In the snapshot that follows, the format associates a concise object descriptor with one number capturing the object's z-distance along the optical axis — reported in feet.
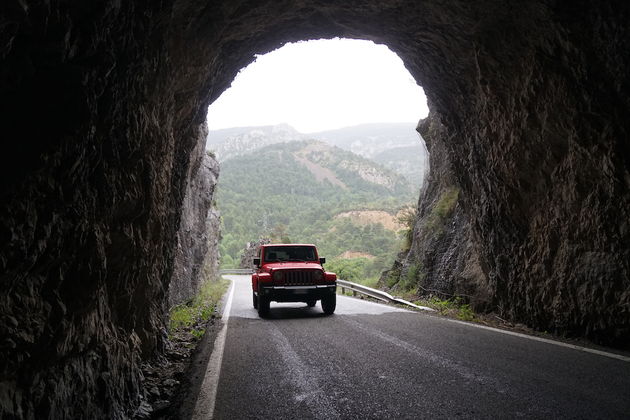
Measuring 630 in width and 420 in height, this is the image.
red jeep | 36.94
